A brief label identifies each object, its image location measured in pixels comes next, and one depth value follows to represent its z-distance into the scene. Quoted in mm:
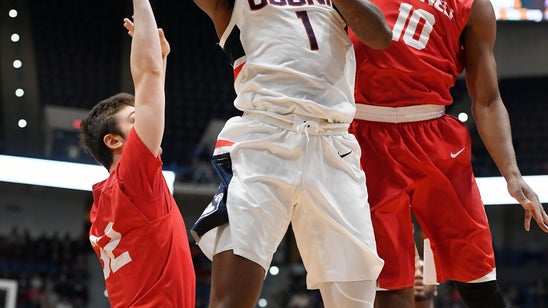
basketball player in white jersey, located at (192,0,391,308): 4703
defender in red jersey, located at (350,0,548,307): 5984
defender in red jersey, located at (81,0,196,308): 5457
